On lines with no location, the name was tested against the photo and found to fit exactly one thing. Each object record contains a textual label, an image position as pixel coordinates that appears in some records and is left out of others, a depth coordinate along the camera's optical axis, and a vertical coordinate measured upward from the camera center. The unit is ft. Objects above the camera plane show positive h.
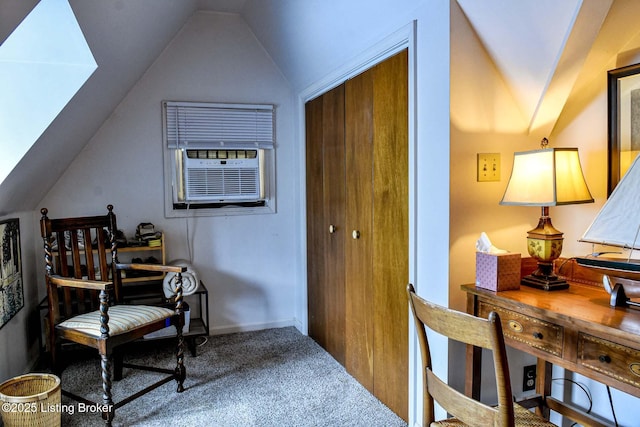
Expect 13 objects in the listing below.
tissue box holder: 5.39 -0.89
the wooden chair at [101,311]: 7.29 -1.97
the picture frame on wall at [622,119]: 5.50 +0.94
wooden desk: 3.95 -1.31
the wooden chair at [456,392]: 3.64 -1.55
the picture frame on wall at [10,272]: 7.87 -1.24
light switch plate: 6.13 +0.41
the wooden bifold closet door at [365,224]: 7.31 -0.47
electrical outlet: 6.69 -2.67
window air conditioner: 11.50 +0.65
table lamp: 5.26 +0.06
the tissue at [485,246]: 5.60 -0.61
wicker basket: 6.49 -2.92
